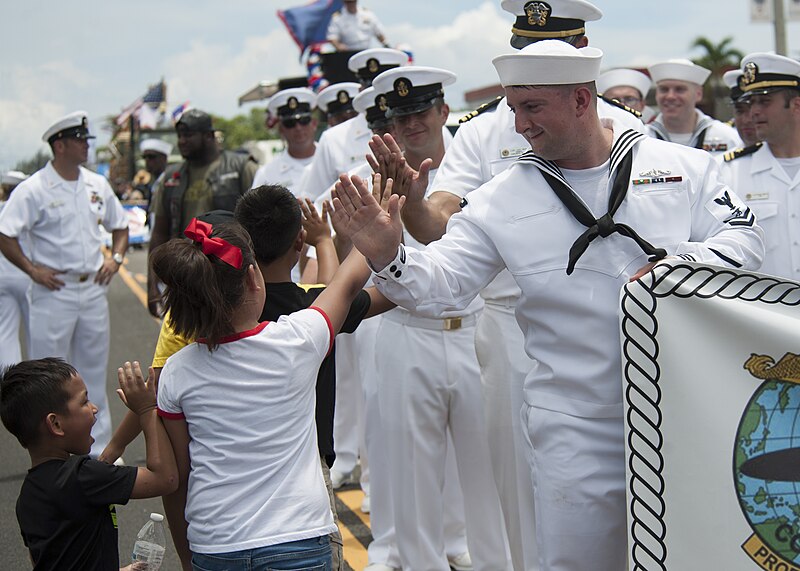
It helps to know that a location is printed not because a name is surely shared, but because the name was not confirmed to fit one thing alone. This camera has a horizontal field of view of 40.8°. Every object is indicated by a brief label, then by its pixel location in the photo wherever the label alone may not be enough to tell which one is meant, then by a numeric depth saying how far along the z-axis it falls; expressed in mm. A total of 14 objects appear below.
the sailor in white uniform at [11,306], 8617
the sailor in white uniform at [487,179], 4152
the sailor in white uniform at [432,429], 4914
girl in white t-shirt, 3021
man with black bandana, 7652
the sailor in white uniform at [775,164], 5500
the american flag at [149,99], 31516
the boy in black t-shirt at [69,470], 3111
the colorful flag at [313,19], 15531
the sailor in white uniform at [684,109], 7770
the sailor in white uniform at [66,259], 7637
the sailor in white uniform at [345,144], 6926
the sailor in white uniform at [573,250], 3238
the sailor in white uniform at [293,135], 8383
